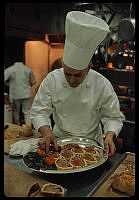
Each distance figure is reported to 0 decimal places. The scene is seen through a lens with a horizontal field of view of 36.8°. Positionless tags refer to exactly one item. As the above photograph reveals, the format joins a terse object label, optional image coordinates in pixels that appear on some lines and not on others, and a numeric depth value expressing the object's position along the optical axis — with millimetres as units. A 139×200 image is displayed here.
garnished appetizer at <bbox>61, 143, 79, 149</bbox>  1171
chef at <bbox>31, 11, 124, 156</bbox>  1123
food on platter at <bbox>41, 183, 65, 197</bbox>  759
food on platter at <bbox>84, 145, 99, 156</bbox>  1125
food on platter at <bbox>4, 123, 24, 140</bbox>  1408
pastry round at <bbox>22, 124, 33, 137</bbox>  1405
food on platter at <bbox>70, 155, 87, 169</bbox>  981
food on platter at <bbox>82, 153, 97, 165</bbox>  1021
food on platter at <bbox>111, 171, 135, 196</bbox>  789
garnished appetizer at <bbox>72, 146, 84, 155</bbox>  1123
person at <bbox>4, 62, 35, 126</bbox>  3207
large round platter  1132
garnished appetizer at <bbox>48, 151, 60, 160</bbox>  1054
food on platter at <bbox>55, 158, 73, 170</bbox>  947
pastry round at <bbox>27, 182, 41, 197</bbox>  771
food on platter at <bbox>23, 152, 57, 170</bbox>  937
